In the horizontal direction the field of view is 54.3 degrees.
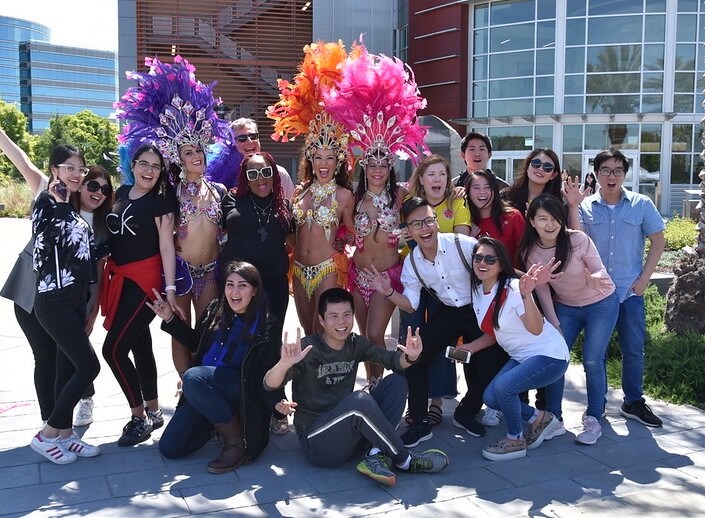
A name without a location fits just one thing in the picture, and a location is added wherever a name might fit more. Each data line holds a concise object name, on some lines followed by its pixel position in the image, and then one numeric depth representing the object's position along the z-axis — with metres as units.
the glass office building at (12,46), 123.75
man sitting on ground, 3.89
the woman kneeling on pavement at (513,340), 4.22
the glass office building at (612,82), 23.73
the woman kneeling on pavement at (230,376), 4.07
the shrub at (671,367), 5.36
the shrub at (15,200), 25.20
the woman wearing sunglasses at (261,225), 4.62
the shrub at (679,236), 11.21
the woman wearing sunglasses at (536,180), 4.79
